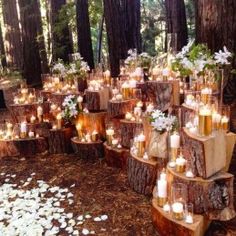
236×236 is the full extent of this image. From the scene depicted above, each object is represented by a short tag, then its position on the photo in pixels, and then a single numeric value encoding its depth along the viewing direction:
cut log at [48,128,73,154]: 5.65
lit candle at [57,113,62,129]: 5.76
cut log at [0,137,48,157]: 5.66
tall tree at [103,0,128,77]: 7.26
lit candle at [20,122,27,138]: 5.73
